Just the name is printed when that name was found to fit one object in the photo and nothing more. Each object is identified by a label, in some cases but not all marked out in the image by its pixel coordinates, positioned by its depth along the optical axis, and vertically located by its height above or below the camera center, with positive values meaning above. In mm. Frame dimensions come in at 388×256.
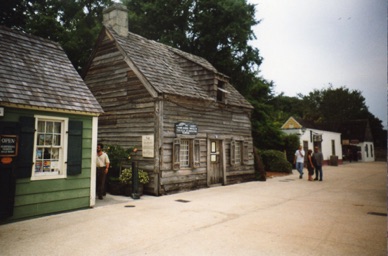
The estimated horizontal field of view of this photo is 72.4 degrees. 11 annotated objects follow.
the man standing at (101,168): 10039 -488
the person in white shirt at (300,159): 16838 -333
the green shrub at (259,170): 16125 -973
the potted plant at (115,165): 11078 -428
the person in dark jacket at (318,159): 15555 -315
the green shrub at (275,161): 20133 -551
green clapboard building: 6809 +649
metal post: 10155 -1048
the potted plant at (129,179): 10664 -978
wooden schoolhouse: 11234 +2042
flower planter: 10615 -1375
